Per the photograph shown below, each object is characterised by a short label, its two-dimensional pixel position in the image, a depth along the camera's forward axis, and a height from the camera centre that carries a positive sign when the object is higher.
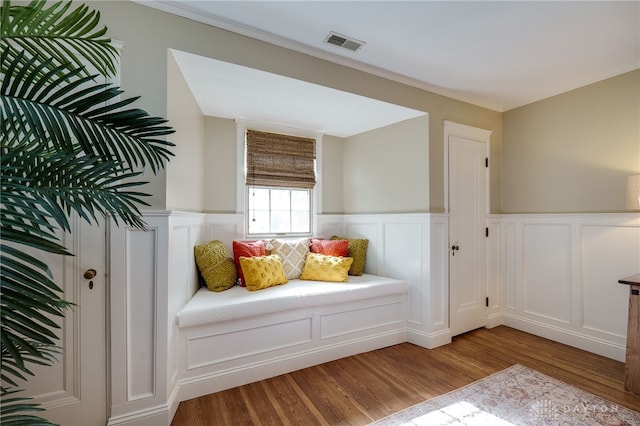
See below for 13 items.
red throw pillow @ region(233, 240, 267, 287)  2.63 -0.33
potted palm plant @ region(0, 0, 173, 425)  0.80 +0.19
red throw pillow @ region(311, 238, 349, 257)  3.10 -0.35
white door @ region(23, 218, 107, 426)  1.48 -0.68
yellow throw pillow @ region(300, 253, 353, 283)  2.81 -0.52
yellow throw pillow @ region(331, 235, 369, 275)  3.10 -0.41
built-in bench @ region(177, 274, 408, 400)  1.97 -0.89
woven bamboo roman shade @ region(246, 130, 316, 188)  3.14 +0.62
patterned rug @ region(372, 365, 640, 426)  1.73 -1.22
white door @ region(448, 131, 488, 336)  2.93 -0.19
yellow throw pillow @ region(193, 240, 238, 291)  2.43 -0.45
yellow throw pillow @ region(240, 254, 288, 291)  2.45 -0.49
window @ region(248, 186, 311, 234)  3.21 +0.05
